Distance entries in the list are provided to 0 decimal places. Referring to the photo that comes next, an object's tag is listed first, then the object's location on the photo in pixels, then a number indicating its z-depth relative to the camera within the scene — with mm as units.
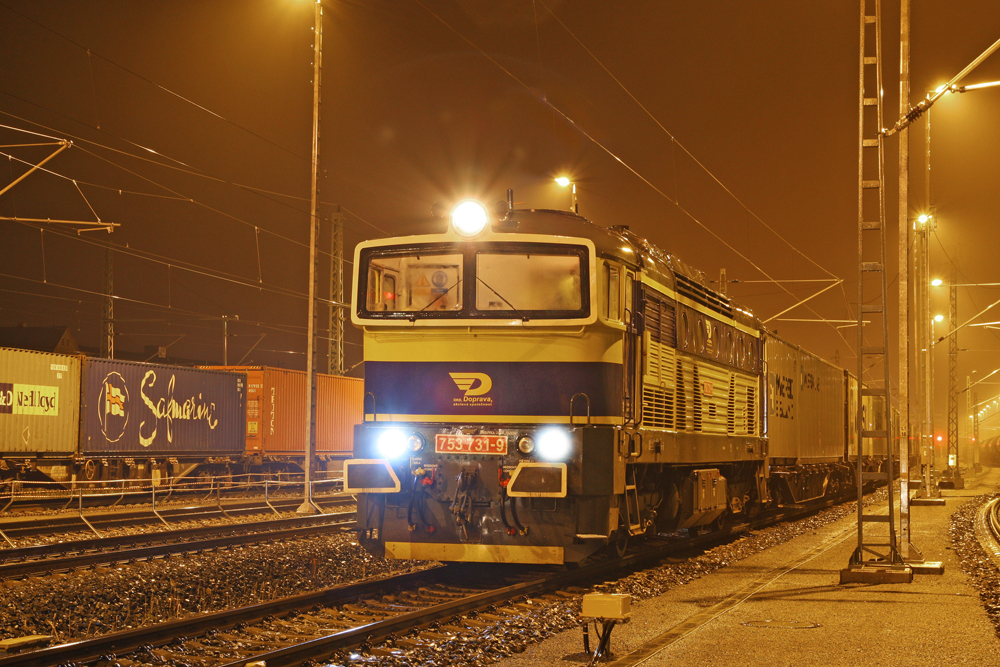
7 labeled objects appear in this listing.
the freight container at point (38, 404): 22953
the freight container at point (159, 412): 25547
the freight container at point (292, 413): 31781
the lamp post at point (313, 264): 21109
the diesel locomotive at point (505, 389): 9656
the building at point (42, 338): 64750
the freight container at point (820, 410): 21828
